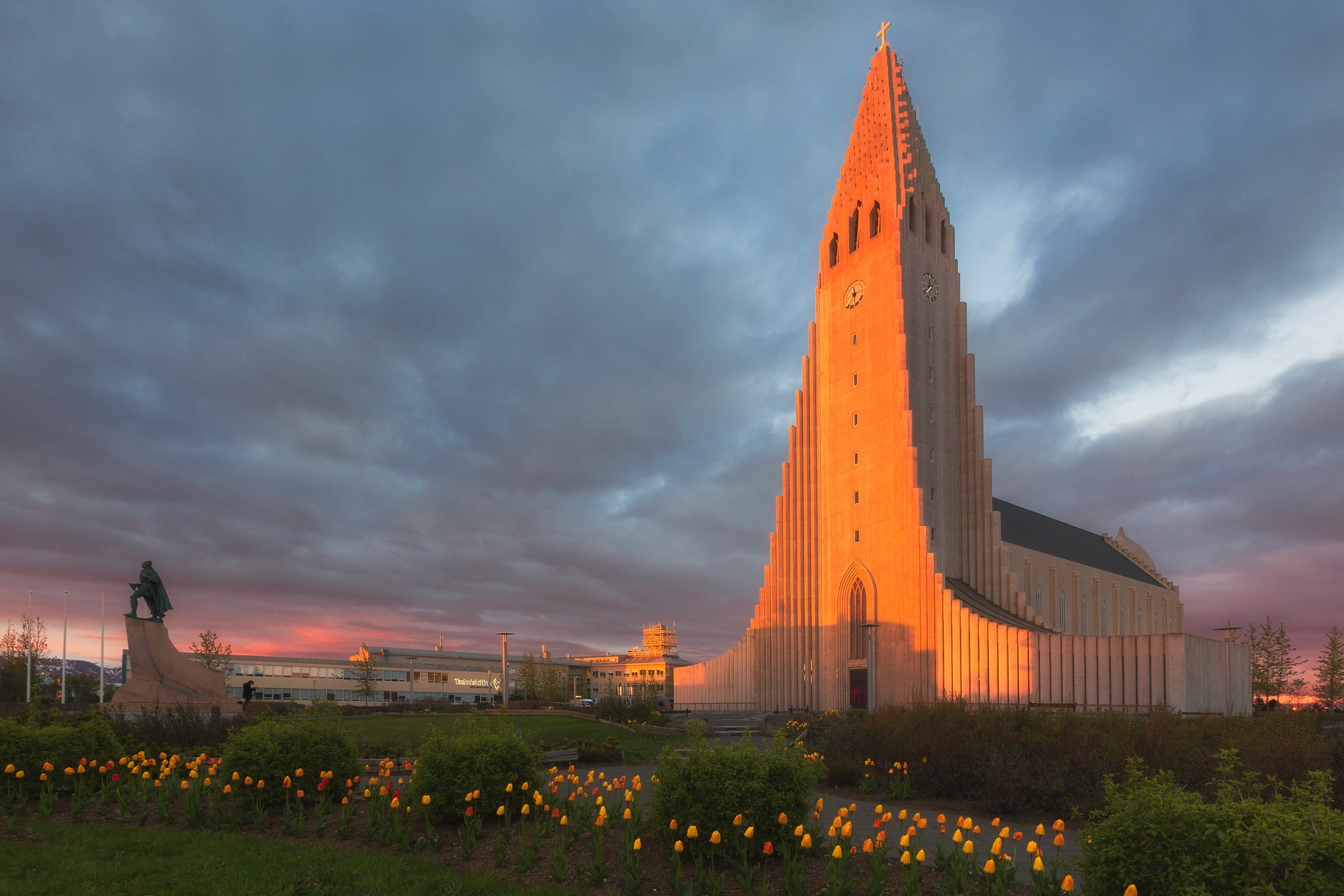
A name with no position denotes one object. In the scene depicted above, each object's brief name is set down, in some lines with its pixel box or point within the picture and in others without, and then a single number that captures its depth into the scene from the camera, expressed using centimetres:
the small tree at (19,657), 6103
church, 4806
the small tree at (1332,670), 5862
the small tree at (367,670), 7369
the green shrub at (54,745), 1245
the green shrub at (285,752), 1138
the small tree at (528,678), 7931
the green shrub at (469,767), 1079
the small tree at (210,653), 5688
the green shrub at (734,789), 927
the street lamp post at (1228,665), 3584
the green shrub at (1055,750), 1369
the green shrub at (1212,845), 607
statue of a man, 2869
